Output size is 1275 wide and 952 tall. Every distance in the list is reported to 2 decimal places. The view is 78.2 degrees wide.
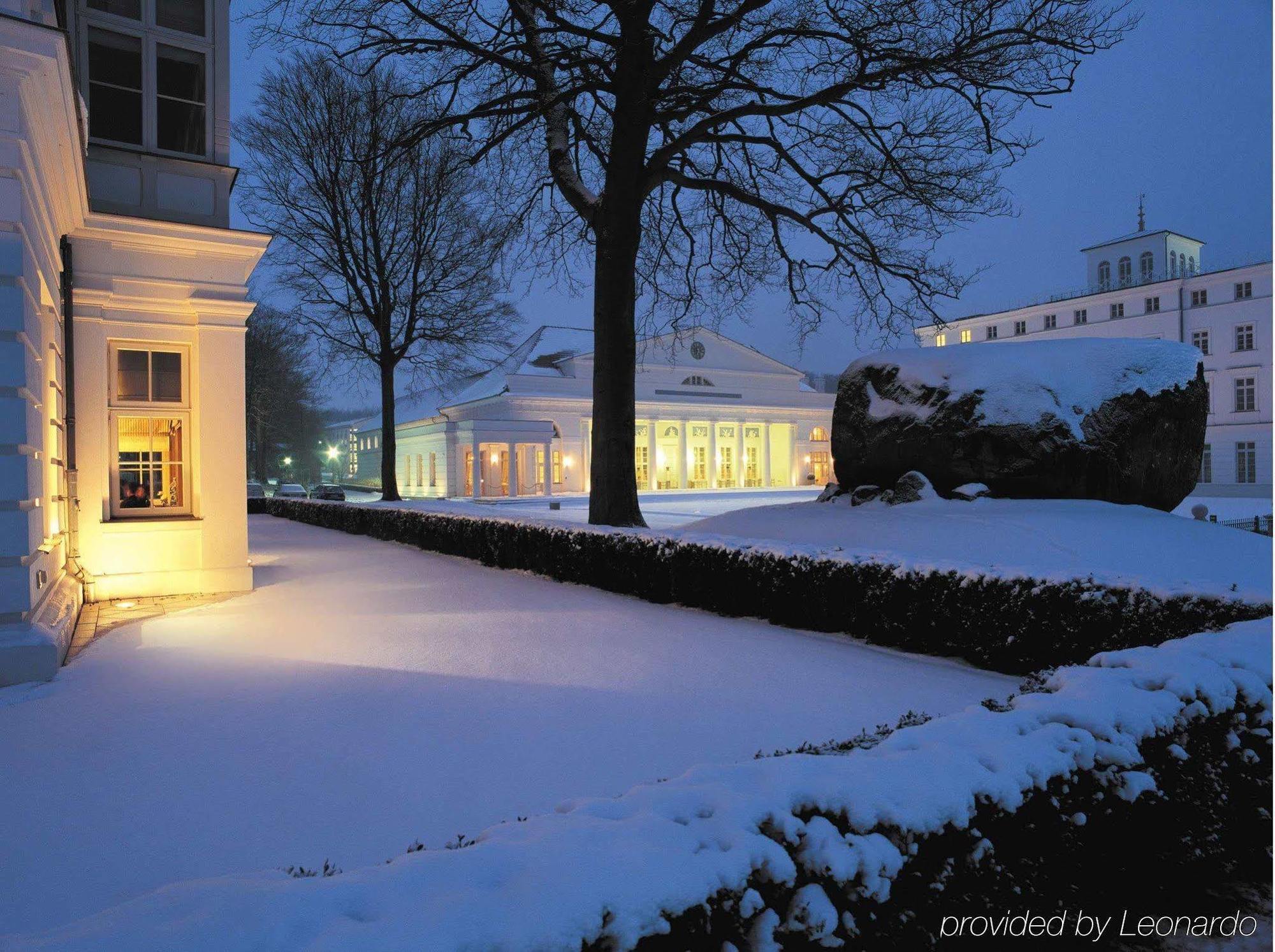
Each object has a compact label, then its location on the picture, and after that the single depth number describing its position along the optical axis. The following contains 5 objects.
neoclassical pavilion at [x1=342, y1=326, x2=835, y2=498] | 39.09
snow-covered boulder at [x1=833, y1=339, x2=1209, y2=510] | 9.54
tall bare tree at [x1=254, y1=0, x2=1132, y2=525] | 10.85
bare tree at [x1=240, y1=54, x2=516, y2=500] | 21.59
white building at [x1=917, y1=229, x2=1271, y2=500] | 38.34
